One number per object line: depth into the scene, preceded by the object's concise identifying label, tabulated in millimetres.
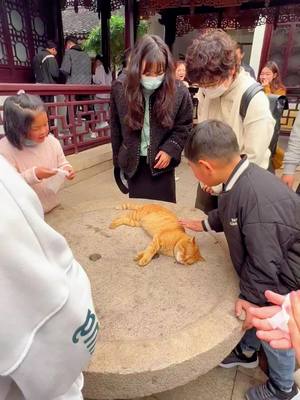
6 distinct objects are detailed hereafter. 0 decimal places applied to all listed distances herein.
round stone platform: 944
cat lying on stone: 1422
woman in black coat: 1681
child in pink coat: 1611
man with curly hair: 1424
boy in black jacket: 1104
